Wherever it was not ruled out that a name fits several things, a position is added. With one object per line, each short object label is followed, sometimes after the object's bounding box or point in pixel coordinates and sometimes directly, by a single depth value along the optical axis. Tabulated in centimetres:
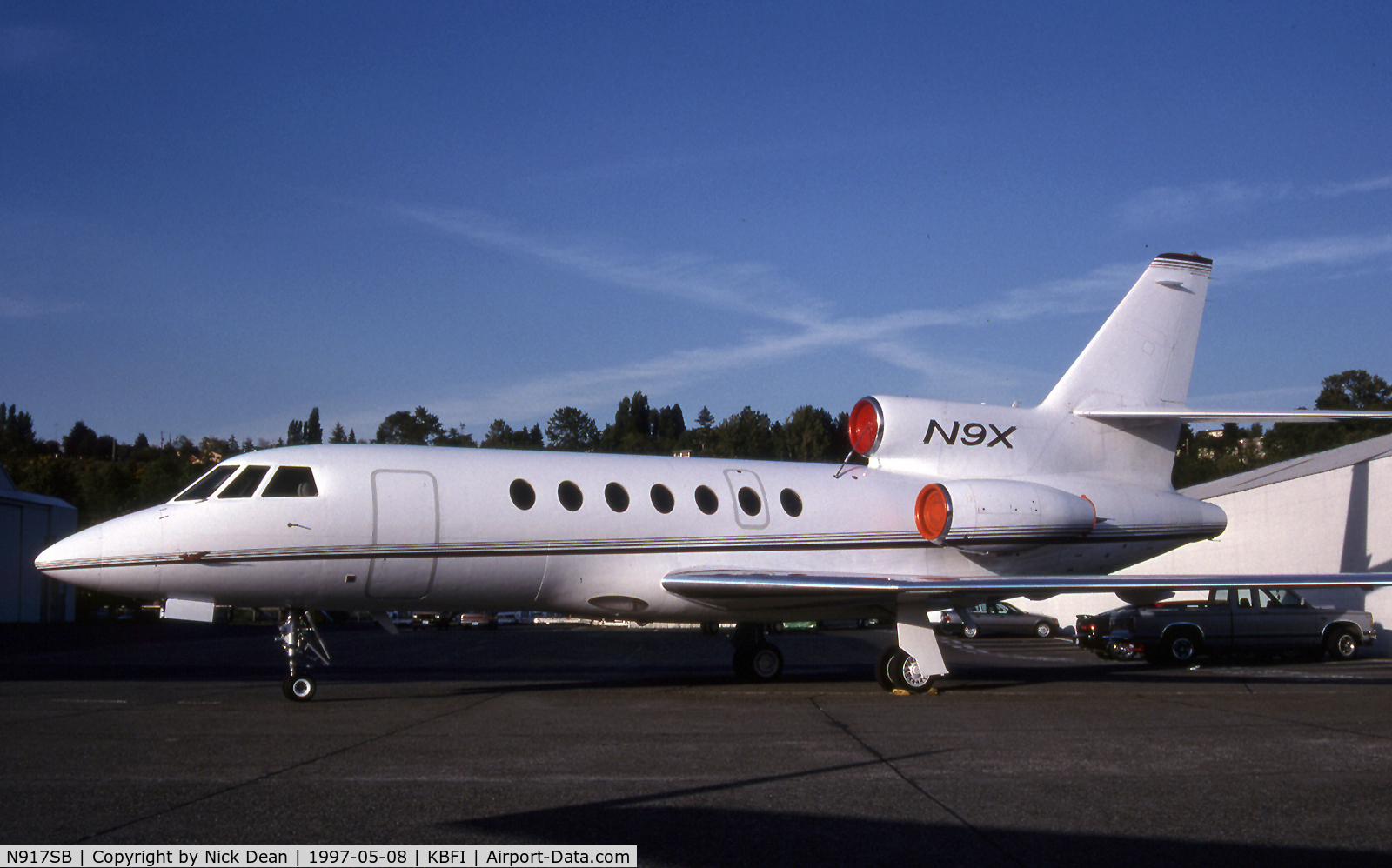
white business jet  1294
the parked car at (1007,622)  3806
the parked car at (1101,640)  2325
